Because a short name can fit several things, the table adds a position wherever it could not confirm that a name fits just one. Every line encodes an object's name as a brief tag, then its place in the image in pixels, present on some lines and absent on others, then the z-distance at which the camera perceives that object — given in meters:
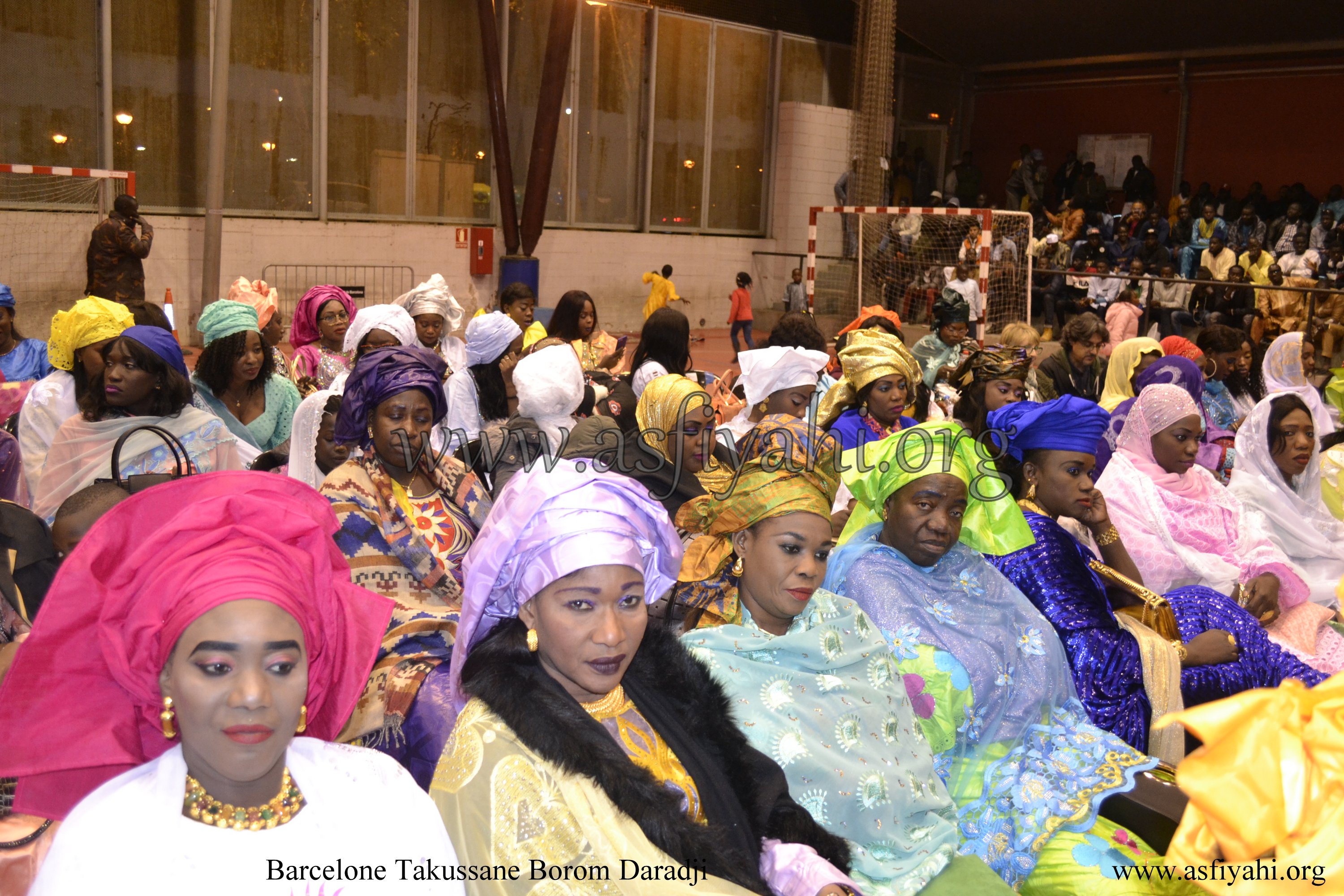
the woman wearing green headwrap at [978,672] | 2.75
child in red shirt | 14.05
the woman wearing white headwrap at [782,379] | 5.30
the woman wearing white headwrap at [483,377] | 5.66
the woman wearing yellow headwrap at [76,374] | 4.49
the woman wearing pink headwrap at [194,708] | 1.62
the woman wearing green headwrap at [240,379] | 5.09
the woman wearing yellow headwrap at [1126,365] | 6.89
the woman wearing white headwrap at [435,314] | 6.19
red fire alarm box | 14.87
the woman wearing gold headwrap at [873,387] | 5.25
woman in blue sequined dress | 3.31
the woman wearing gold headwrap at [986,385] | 5.31
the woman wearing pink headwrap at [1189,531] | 4.35
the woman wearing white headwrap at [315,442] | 4.09
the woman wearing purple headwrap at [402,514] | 2.82
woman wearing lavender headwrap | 1.86
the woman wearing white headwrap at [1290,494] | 4.98
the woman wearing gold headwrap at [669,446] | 4.41
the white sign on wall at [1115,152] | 19.50
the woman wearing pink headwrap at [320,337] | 5.92
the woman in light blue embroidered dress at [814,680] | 2.48
